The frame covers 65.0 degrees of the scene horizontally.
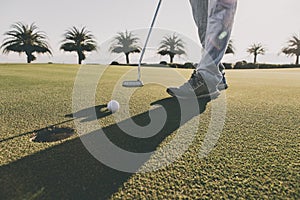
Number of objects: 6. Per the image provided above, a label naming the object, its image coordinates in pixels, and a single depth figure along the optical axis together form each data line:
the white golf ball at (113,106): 1.58
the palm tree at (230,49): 28.60
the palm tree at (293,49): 29.82
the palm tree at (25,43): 25.73
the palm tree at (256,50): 31.78
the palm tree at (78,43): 27.08
